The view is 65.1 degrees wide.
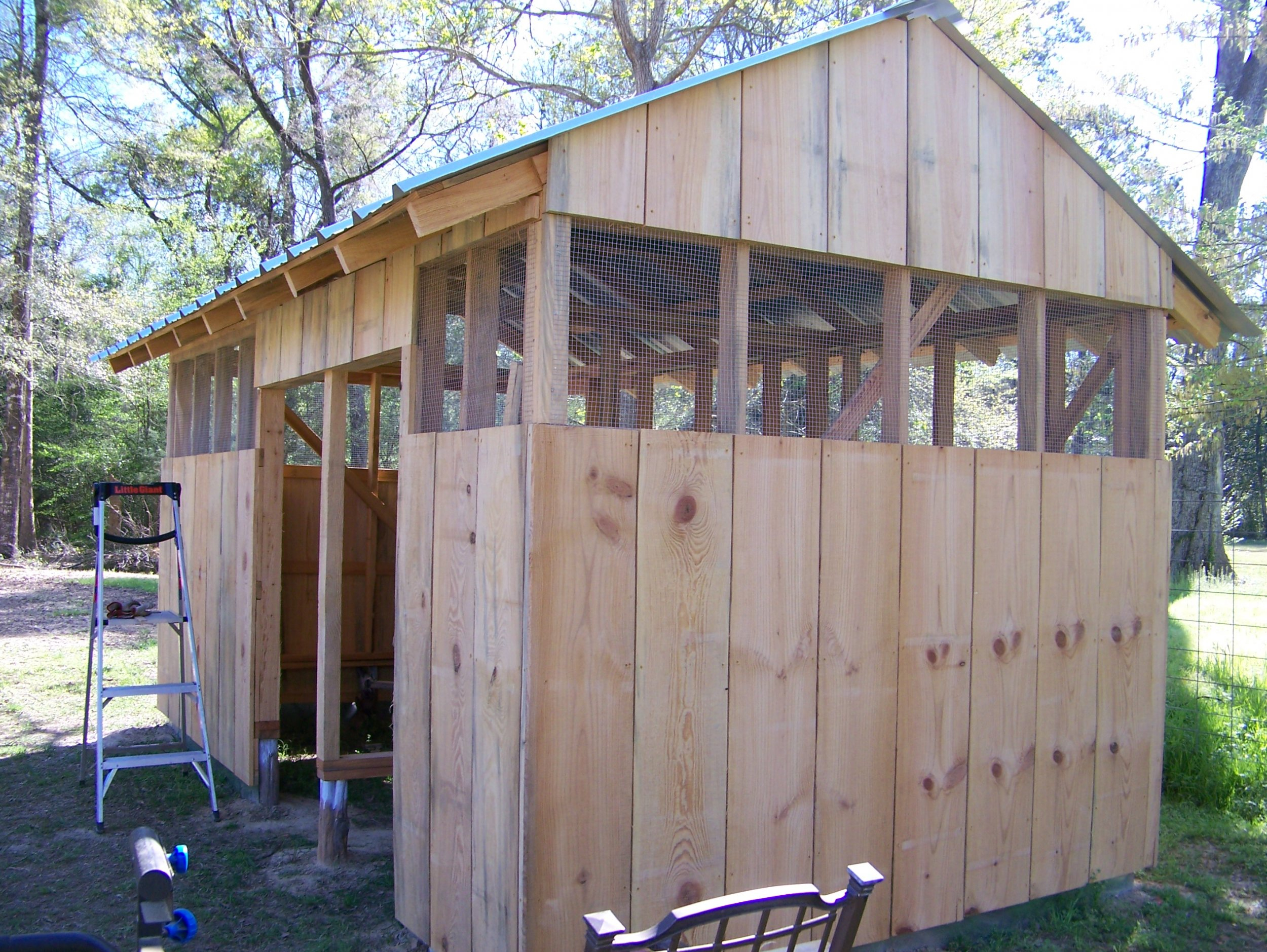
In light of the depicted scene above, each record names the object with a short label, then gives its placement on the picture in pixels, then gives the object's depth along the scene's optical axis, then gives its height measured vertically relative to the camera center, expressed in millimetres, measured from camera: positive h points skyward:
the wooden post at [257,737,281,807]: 5934 -1739
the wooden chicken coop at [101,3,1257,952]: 3266 -40
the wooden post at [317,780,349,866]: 5031 -1732
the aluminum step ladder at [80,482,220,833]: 5652 -1250
